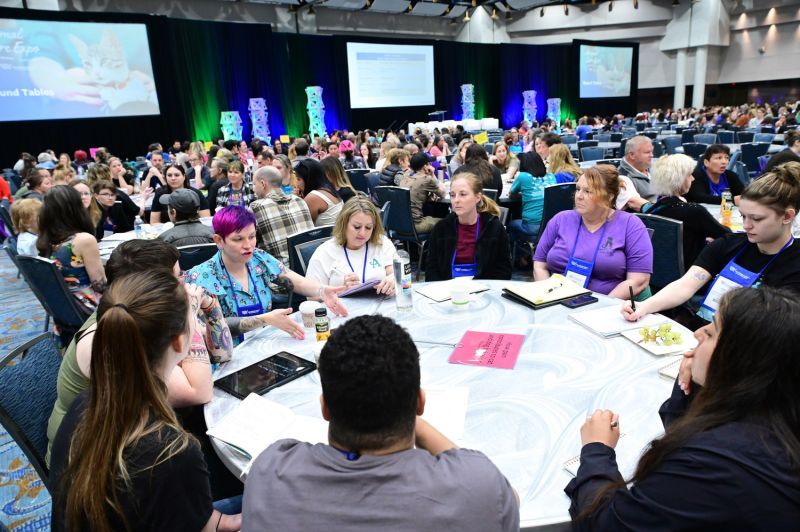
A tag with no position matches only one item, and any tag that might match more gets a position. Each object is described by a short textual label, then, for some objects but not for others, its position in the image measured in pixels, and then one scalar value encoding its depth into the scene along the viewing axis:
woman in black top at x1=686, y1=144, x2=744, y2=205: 4.48
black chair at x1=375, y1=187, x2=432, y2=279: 5.11
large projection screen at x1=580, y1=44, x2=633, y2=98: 22.81
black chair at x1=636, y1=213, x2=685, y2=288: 3.00
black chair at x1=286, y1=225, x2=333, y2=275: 3.28
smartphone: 2.29
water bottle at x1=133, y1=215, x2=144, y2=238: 4.50
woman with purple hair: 2.53
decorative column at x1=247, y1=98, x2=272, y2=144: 14.78
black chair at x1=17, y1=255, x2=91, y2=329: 3.00
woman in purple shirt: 2.76
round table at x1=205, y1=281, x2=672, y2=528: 1.32
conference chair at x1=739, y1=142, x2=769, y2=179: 8.25
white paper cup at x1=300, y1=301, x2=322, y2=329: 2.23
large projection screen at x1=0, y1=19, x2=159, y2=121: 10.79
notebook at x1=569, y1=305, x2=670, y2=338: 2.02
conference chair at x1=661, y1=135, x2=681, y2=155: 10.86
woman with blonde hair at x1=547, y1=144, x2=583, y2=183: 5.46
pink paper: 1.85
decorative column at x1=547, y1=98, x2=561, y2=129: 22.58
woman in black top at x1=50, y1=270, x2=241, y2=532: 1.08
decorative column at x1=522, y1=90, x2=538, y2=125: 21.98
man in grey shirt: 0.83
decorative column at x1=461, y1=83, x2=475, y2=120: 20.25
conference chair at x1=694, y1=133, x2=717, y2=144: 11.03
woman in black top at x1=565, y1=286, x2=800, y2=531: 0.92
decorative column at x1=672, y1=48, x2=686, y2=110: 22.94
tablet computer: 1.76
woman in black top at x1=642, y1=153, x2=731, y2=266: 3.24
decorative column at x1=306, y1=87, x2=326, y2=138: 16.12
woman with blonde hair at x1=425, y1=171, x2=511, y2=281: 3.15
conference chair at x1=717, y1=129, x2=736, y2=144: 11.61
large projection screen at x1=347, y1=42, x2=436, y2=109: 17.48
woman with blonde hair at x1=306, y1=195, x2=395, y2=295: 2.84
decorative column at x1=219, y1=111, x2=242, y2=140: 14.25
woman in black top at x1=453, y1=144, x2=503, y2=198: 5.08
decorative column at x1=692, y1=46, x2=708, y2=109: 22.31
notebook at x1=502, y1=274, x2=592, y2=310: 2.32
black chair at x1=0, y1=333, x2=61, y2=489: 1.51
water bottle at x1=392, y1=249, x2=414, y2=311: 2.37
